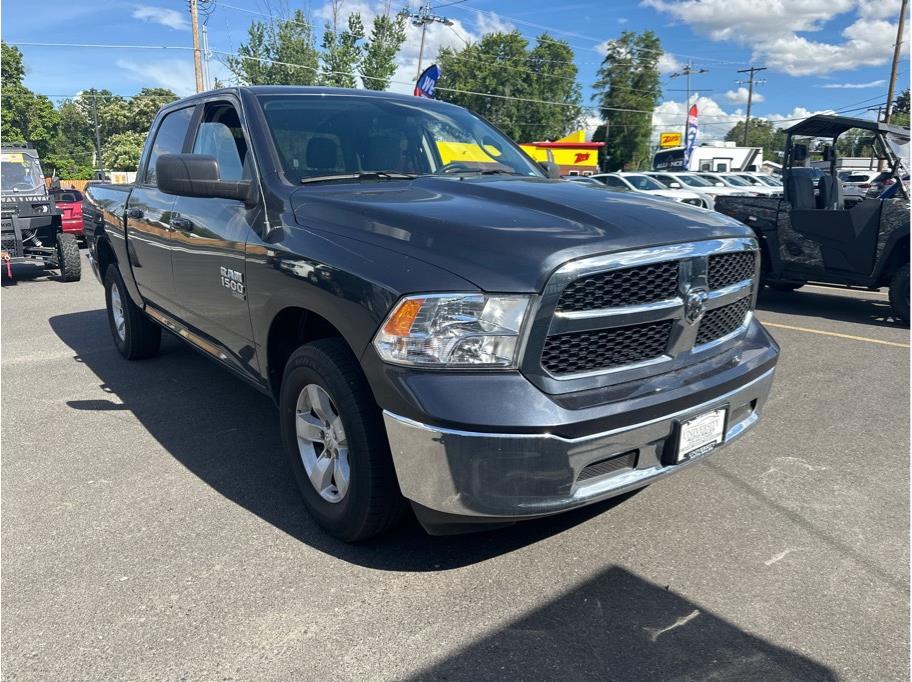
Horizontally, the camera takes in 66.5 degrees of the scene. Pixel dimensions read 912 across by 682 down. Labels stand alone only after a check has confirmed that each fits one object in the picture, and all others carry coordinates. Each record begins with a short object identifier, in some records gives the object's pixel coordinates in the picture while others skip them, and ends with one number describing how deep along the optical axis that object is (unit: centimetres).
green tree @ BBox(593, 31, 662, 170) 6412
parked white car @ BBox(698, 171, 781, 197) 2082
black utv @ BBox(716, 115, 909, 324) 731
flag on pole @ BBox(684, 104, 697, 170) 3080
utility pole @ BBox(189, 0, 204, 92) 2669
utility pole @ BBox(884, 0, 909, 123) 3441
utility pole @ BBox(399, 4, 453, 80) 4409
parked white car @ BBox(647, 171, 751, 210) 1930
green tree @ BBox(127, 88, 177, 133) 8031
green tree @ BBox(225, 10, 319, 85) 4391
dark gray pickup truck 227
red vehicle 1289
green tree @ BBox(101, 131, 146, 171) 6994
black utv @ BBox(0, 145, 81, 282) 1057
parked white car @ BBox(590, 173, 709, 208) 1770
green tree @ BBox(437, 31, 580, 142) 6862
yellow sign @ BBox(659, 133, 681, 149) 5309
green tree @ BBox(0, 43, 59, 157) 4938
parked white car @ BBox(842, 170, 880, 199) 2568
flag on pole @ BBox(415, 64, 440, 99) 1764
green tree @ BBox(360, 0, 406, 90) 4706
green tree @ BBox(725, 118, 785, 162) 10469
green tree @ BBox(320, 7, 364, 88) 4503
